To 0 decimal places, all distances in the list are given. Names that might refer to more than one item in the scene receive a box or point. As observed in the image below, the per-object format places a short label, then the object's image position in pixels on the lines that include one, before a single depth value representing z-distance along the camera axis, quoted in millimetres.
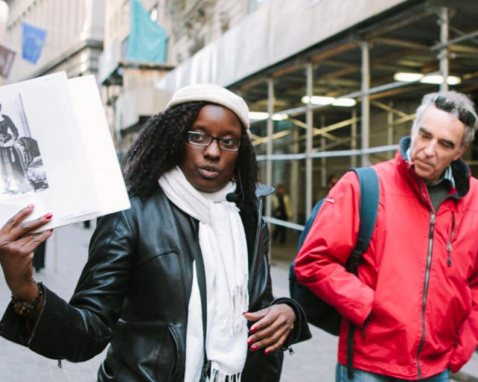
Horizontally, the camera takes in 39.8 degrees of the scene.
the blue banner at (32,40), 25141
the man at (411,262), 2586
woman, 1875
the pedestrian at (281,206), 17250
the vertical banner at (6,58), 16406
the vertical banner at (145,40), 25453
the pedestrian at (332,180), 13959
